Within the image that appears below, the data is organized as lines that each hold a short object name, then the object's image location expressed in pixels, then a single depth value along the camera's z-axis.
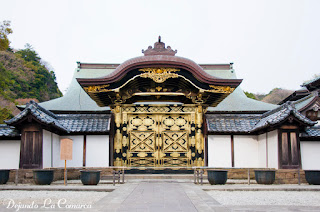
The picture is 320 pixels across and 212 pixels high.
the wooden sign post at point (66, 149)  10.77
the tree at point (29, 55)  44.66
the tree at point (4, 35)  22.51
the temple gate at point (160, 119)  13.56
